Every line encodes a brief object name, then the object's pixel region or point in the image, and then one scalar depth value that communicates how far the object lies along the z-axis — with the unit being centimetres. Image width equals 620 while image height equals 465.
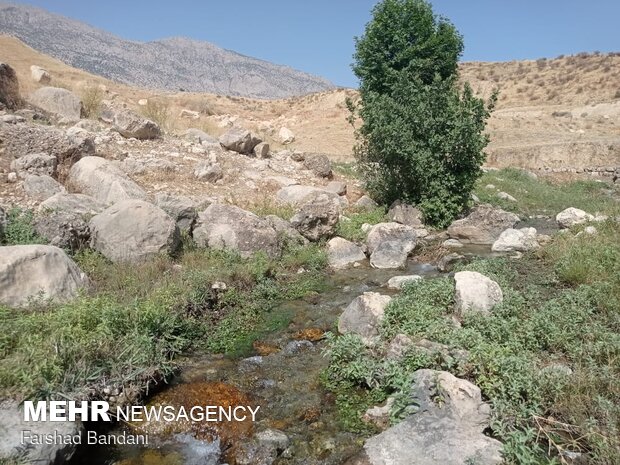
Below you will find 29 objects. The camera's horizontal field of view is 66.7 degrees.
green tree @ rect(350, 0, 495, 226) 1359
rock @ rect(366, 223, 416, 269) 1080
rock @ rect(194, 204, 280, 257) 1006
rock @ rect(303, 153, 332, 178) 1789
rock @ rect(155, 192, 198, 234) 1013
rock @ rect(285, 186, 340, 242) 1176
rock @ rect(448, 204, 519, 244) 1292
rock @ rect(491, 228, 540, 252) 1144
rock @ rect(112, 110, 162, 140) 1586
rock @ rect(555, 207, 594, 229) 1307
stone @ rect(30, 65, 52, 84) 2144
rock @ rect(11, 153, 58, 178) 1098
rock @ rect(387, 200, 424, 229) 1396
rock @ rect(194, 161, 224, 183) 1434
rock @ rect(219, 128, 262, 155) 1767
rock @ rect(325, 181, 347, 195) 1622
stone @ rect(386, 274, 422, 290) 910
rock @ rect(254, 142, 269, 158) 1816
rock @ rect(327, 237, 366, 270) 1095
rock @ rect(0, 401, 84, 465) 398
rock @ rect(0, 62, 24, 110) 1444
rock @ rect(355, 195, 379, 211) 1516
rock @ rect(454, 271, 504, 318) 694
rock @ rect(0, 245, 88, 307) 621
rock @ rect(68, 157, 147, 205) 1088
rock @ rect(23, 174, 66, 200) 1019
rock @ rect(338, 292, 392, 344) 687
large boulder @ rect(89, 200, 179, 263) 848
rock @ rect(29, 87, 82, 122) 1630
